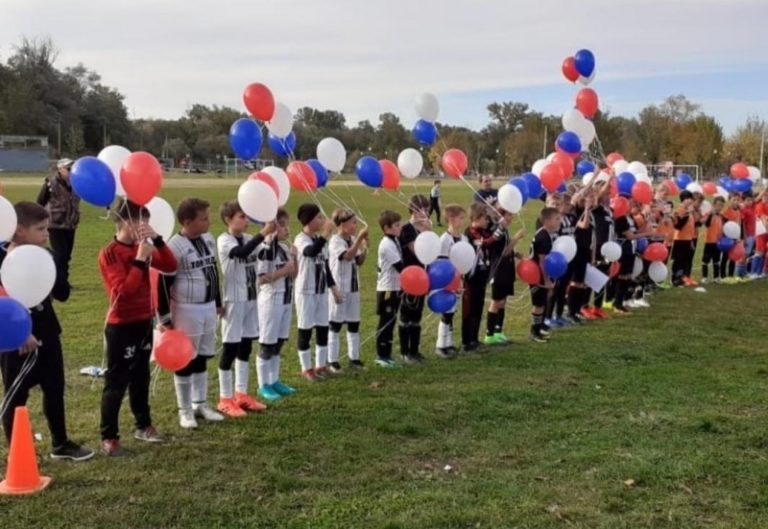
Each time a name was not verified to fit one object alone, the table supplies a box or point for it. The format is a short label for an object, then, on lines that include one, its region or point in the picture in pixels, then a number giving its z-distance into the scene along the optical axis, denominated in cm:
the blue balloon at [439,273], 771
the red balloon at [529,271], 916
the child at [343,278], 766
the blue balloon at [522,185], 916
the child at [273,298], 670
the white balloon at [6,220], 457
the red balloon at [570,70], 1008
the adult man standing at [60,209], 1044
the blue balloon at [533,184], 942
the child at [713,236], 1473
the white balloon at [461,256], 797
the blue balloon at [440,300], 812
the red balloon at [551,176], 959
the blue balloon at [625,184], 1153
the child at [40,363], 488
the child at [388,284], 788
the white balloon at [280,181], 658
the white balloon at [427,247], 751
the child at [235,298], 637
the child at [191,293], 584
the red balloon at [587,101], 1017
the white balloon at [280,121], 702
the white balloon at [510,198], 876
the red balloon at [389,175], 827
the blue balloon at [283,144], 731
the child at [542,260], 941
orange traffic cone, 467
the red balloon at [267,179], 627
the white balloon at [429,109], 870
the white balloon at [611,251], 1066
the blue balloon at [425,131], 876
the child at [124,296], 525
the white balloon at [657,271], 1216
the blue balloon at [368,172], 812
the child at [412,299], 806
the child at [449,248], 809
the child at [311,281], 717
